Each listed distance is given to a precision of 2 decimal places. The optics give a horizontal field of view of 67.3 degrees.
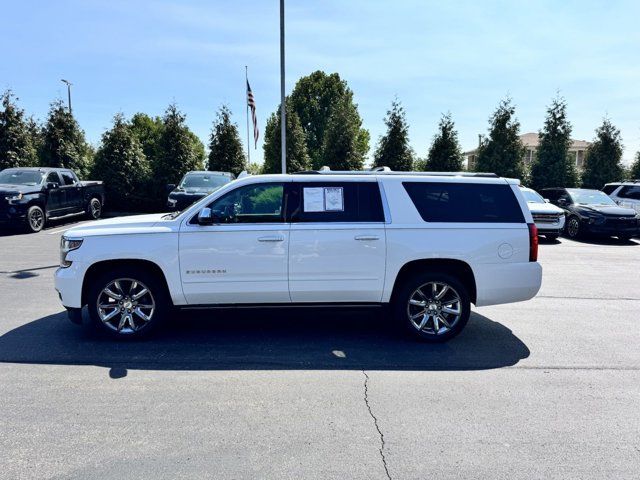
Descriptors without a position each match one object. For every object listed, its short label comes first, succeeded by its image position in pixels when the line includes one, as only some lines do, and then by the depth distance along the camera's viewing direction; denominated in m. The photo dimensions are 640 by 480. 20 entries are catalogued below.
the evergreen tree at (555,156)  22.91
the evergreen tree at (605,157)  23.48
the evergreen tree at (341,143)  22.55
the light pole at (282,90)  15.36
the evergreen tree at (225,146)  21.64
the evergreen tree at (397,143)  22.31
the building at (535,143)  56.19
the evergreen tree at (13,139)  20.25
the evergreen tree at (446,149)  22.45
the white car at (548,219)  14.45
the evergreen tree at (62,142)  20.64
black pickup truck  13.77
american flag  20.23
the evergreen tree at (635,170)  23.45
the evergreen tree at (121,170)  20.34
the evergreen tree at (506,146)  22.44
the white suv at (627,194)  17.12
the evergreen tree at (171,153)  20.66
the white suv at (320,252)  5.21
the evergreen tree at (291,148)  23.30
